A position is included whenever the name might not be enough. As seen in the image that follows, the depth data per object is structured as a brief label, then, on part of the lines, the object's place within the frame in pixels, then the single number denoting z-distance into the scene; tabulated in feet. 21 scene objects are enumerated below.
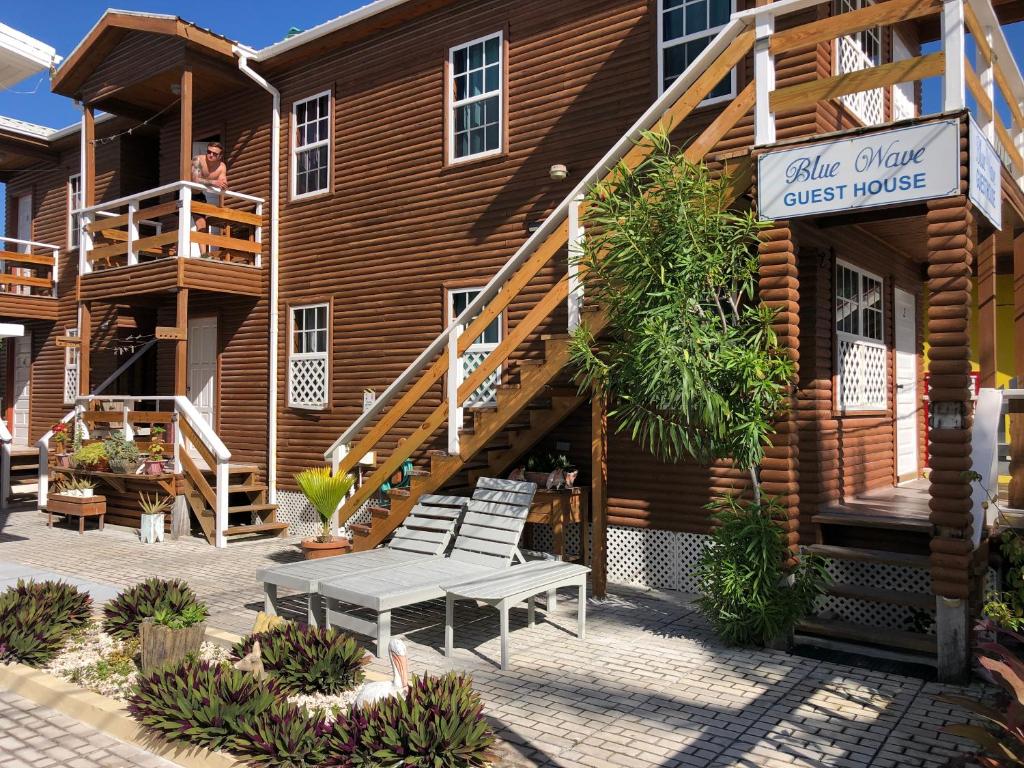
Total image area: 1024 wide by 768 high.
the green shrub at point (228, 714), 14.30
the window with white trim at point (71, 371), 56.90
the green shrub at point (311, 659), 18.26
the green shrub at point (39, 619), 19.95
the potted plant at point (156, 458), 40.37
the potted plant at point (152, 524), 38.40
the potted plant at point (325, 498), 29.04
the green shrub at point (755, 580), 21.13
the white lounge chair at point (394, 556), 22.54
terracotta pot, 28.91
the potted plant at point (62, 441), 45.88
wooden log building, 21.47
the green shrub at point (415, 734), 13.57
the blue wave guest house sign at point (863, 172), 19.62
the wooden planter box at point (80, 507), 41.24
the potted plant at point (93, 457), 42.00
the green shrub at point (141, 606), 21.85
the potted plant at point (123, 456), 41.06
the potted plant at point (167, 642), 18.35
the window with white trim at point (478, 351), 34.68
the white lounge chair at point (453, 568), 20.52
